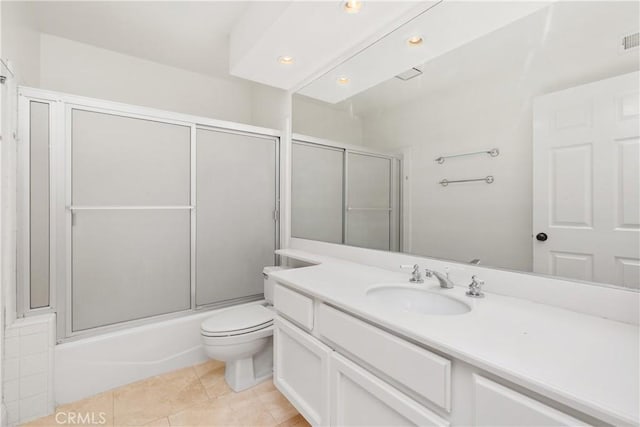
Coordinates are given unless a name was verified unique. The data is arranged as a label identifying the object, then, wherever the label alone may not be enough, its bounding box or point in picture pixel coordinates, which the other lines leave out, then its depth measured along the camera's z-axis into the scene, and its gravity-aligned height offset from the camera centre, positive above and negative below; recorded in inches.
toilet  69.1 -32.1
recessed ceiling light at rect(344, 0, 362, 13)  56.1 +40.9
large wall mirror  37.3 +13.0
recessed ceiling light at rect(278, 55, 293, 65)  75.5 +40.7
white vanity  24.1 -15.5
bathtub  67.4 -37.3
